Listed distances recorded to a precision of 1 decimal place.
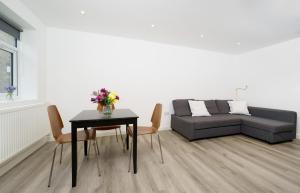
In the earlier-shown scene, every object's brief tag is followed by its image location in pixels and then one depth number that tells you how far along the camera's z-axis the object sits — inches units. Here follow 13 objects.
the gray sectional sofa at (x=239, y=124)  115.6
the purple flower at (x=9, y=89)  87.0
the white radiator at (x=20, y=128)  68.5
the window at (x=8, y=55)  86.1
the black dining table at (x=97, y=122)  62.8
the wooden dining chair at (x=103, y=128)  94.5
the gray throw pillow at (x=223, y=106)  161.1
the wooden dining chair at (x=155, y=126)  87.0
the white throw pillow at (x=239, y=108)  155.0
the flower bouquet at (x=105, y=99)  76.8
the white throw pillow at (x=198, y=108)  143.3
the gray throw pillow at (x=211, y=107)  157.2
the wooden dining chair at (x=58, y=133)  68.3
